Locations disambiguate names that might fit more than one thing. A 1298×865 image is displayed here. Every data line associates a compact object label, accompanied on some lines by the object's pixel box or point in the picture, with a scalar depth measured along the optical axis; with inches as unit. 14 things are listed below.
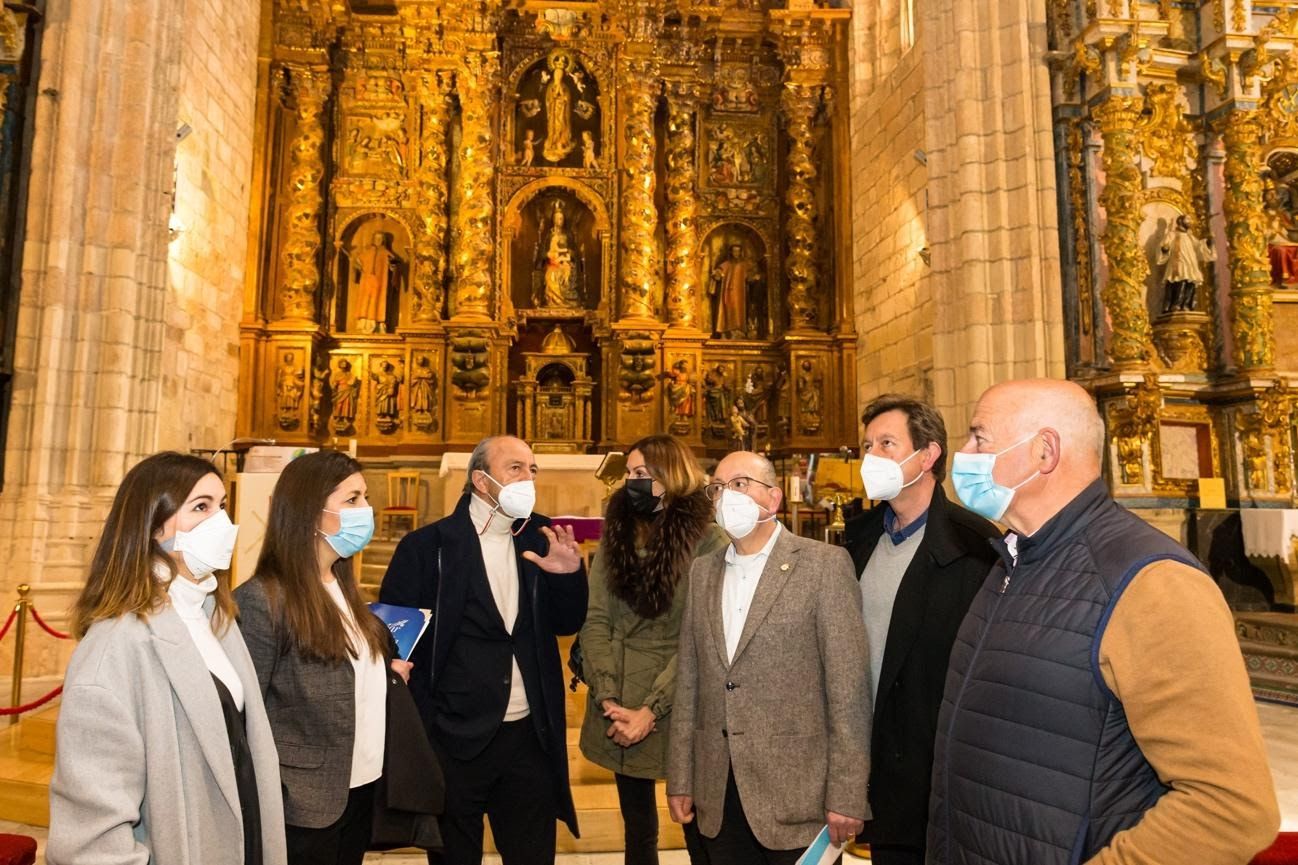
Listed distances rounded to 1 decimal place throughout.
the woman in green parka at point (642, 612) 115.6
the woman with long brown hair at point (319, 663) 89.0
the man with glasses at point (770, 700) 93.3
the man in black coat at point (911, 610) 93.4
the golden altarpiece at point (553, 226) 518.3
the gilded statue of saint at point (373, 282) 533.0
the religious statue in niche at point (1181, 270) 294.5
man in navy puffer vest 53.4
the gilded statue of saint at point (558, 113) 554.3
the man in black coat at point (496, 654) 112.2
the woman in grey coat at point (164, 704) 66.4
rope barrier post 204.0
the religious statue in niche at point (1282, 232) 323.3
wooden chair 470.0
